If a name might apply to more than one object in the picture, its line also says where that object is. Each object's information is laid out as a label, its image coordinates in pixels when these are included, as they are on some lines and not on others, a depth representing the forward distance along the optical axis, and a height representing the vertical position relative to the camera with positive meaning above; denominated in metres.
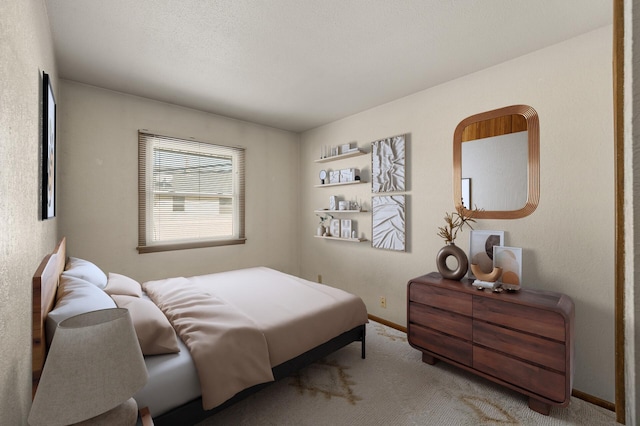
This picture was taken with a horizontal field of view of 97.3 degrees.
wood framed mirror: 2.36 +0.46
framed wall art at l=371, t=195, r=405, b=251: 3.24 -0.11
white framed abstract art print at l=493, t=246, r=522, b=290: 2.26 -0.43
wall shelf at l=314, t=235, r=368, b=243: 3.65 -0.35
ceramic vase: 2.46 -0.44
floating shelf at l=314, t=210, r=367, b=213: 3.67 +0.03
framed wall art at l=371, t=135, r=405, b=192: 3.25 +0.58
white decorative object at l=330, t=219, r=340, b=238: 3.97 -0.21
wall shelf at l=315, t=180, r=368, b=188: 3.68 +0.41
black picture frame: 1.51 +0.39
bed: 1.44 -0.77
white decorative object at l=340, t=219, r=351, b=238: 3.84 -0.21
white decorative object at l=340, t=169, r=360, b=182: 3.70 +0.52
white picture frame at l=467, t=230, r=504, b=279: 2.50 -0.30
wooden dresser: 1.84 -0.91
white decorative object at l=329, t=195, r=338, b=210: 4.00 +0.16
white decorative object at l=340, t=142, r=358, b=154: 3.81 +0.90
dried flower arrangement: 2.69 -0.09
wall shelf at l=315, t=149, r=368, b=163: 3.64 +0.78
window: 3.29 +0.25
